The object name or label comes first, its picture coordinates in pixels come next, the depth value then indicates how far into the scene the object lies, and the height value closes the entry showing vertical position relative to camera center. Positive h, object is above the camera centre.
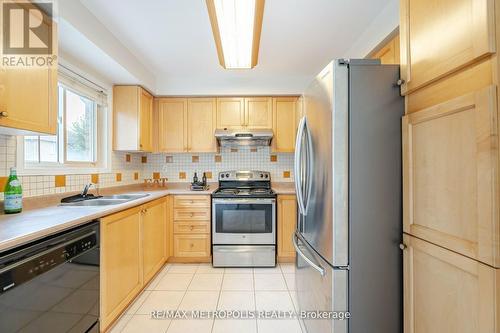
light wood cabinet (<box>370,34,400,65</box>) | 1.66 +0.90
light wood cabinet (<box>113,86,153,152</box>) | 2.73 +0.61
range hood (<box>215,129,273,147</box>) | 2.97 +0.42
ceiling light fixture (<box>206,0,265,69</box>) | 1.46 +1.05
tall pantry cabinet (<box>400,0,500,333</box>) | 0.69 +0.01
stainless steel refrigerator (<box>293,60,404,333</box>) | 1.14 -0.15
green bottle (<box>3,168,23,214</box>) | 1.41 -0.16
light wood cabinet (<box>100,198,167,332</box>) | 1.55 -0.71
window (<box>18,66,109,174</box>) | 1.79 +0.30
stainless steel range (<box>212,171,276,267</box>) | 2.72 -0.74
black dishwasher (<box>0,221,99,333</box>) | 0.94 -0.56
